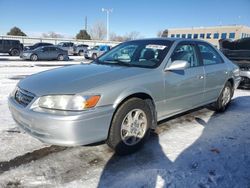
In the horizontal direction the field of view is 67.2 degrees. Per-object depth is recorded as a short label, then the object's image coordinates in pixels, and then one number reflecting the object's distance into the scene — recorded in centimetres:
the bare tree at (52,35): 5532
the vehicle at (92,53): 1797
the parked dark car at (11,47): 1910
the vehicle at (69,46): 2394
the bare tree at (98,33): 5844
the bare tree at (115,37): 6288
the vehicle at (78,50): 2365
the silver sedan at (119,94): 217
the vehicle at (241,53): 593
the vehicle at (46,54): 1541
